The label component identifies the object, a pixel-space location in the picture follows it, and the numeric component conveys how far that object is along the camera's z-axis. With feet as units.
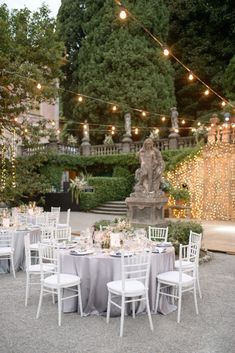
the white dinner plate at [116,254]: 17.83
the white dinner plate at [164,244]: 20.10
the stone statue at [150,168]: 39.86
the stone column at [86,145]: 78.04
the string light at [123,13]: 24.52
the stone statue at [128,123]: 74.58
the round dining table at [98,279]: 17.83
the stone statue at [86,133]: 77.70
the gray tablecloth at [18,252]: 25.76
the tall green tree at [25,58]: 43.86
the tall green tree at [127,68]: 78.89
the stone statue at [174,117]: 70.43
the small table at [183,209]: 53.94
